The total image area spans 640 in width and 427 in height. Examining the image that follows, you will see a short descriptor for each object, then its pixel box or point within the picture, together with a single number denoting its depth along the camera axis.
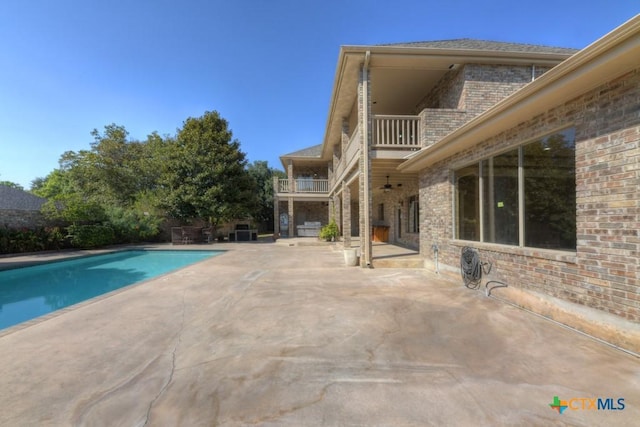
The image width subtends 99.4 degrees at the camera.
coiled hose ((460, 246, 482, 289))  5.50
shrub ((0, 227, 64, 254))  12.27
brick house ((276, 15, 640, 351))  3.03
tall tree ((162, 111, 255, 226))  17.69
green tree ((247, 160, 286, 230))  30.75
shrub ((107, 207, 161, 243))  16.16
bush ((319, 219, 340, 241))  15.36
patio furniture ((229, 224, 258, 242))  19.78
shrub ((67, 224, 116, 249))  14.05
